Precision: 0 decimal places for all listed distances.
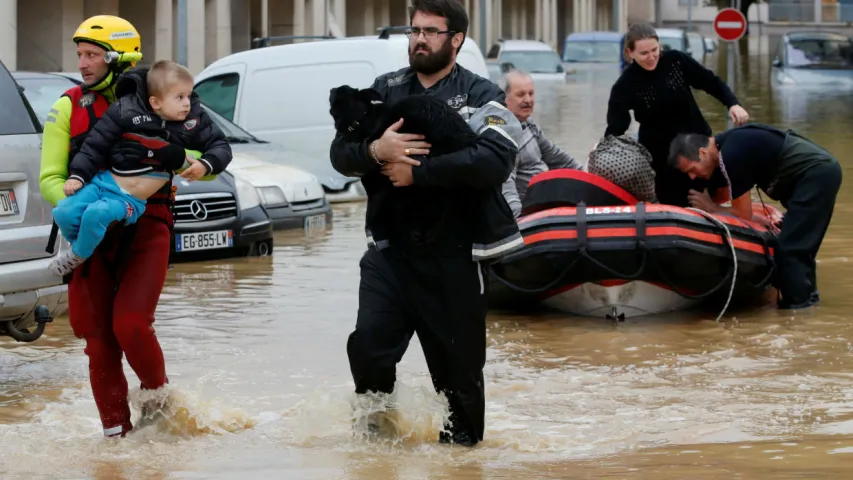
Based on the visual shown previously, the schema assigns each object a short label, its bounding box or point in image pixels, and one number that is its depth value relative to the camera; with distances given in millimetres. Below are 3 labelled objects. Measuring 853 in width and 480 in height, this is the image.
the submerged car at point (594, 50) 47719
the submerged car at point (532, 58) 41562
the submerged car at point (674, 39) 48347
